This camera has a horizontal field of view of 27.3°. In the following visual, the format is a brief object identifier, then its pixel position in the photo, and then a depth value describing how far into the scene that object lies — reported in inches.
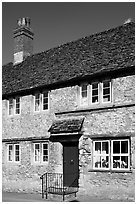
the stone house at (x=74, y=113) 539.8
